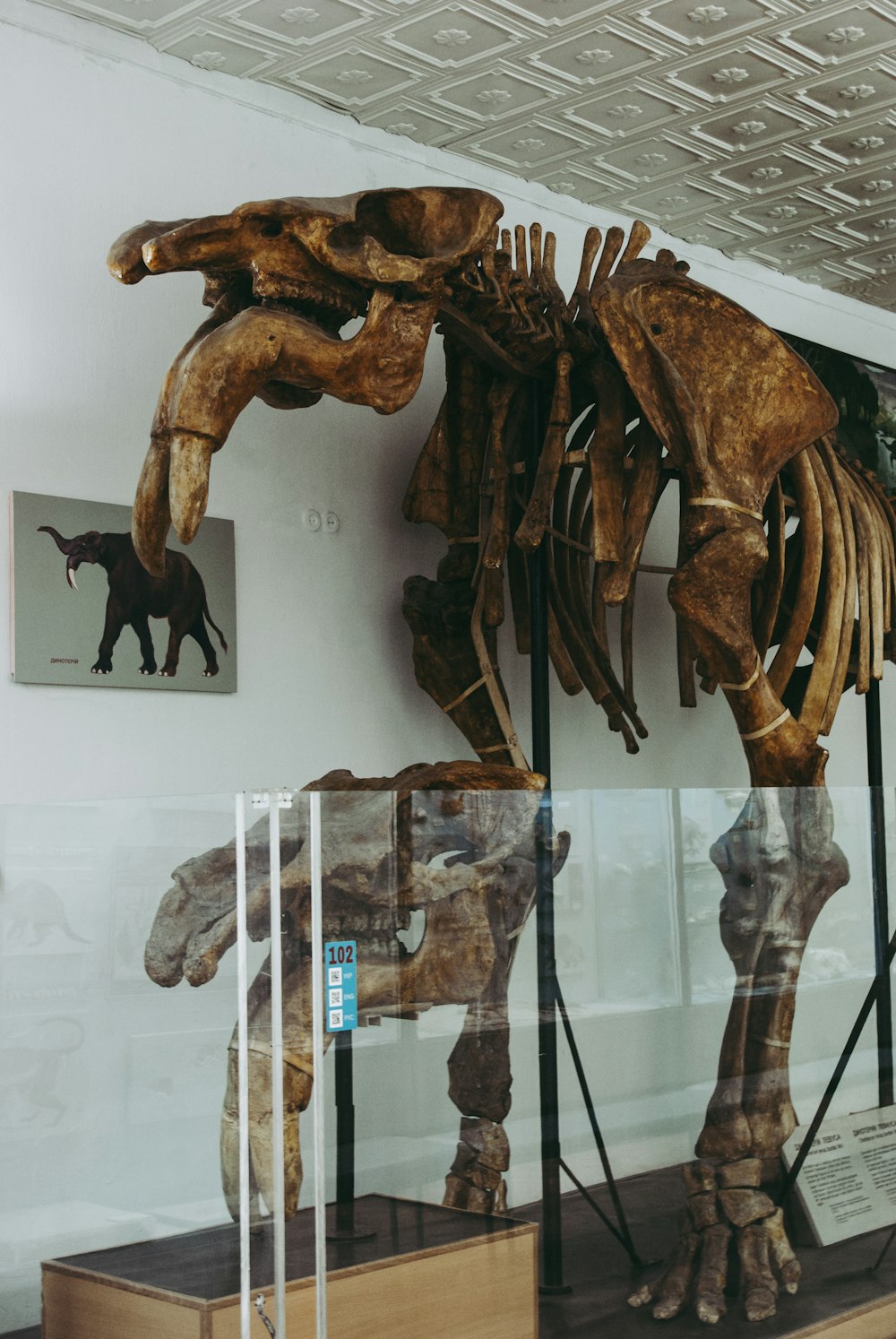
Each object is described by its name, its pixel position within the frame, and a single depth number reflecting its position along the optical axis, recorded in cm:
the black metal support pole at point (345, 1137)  244
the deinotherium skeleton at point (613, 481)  298
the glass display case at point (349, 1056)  237
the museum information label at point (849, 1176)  359
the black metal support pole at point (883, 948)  381
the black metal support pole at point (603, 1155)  290
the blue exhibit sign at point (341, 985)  240
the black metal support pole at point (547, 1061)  281
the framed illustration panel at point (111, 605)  386
